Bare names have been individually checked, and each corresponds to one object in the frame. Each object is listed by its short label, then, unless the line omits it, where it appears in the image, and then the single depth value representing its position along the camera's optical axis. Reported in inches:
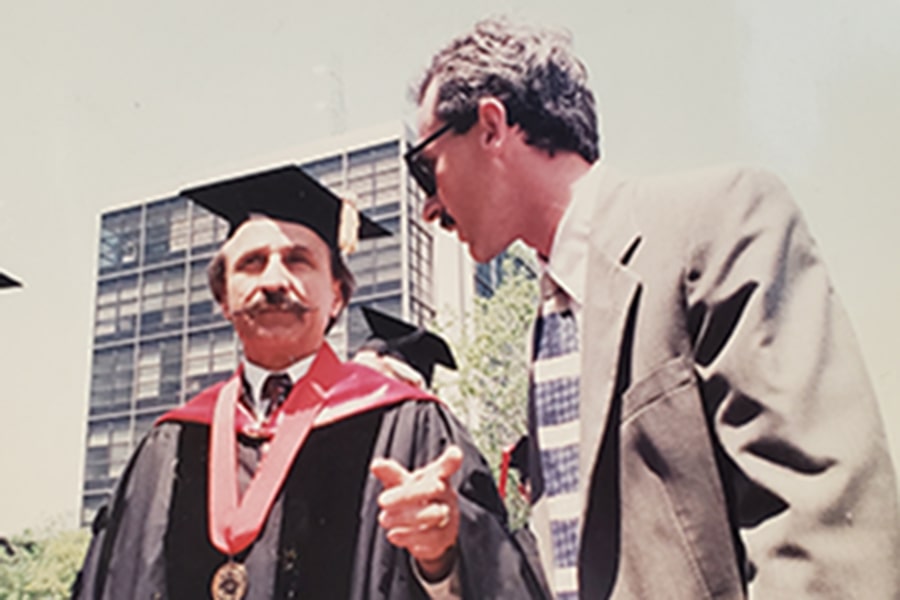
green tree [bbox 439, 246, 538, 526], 311.0
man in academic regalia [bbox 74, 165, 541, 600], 72.9
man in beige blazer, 35.0
